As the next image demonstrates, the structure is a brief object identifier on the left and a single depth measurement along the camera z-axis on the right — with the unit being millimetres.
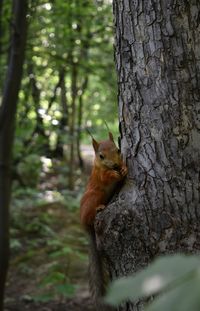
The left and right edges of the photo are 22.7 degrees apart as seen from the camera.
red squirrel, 2186
